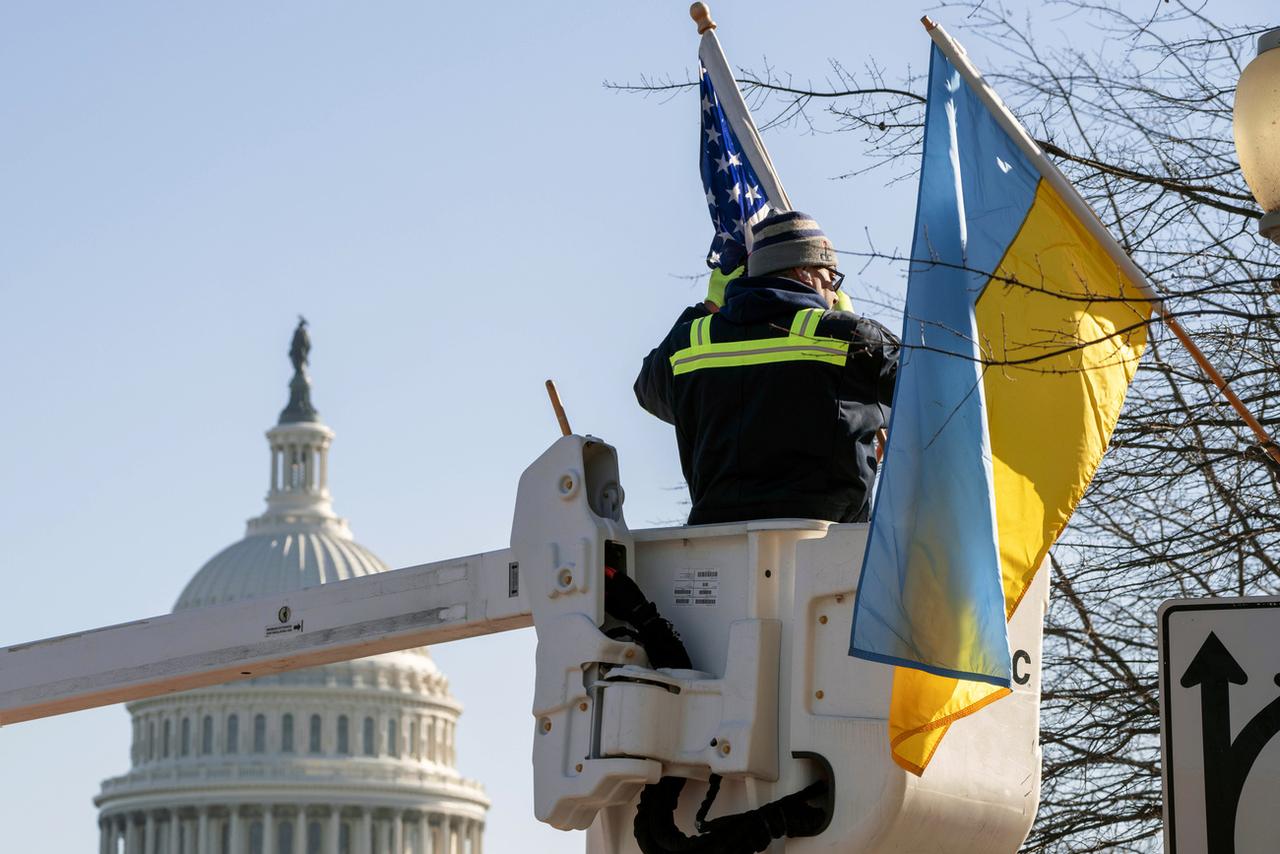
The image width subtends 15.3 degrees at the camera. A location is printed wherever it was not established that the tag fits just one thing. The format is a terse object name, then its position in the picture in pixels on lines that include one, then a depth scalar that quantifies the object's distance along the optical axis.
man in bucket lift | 12.07
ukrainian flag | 10.86
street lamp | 11.08
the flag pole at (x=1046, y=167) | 12.03
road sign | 9.51
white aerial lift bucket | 11.24
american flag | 15.51
